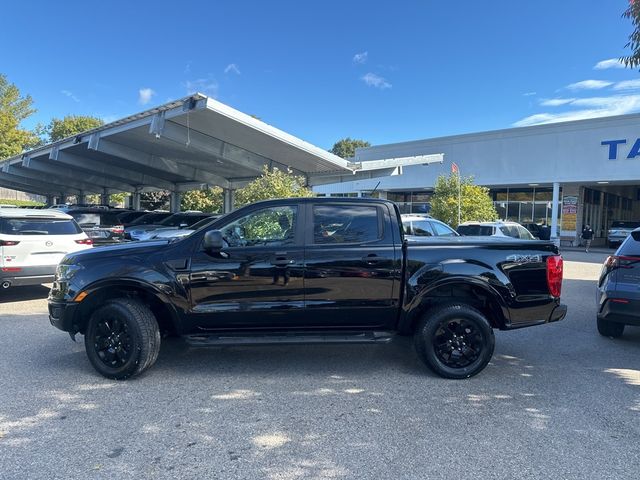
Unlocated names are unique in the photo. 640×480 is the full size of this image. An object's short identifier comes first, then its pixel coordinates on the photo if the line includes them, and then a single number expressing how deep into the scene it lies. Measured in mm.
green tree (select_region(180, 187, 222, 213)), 43344
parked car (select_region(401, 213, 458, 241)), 12500
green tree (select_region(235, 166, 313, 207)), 13602
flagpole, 20592
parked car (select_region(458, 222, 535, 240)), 15180
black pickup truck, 4742
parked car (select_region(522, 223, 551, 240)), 25055
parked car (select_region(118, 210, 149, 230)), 20328
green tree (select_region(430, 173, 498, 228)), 21734
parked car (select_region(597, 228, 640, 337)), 5750
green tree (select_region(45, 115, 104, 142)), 60250
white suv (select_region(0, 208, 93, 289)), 8086
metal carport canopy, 16016
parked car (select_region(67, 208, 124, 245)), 14242
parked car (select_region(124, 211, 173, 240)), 19672
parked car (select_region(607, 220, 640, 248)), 26141
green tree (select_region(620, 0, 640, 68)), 5254
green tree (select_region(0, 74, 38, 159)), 41875
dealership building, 23797
